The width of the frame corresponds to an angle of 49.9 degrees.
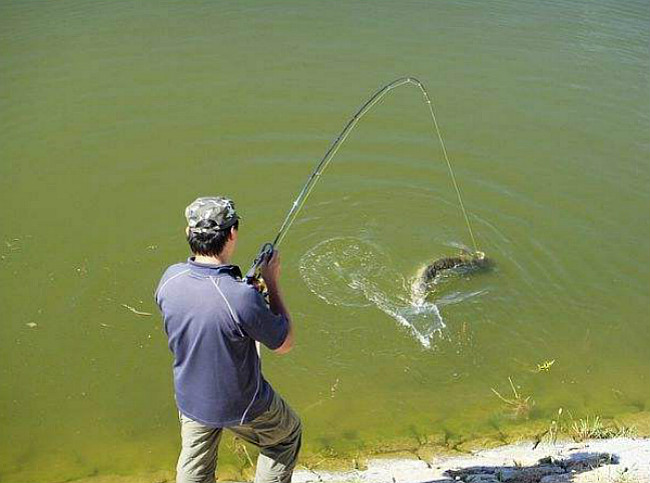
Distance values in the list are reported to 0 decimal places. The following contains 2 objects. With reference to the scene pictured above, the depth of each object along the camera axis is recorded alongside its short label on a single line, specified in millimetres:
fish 7293
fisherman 3174
